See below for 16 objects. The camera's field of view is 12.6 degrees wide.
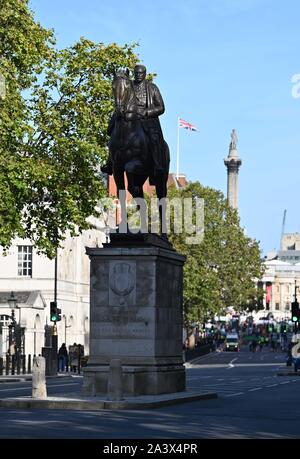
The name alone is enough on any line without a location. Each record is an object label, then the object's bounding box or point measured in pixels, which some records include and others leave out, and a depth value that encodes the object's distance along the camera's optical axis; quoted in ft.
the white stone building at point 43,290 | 292.40
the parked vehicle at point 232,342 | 497.46
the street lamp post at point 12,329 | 227.20
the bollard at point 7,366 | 217.56
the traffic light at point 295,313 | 211.61
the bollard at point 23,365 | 224.94
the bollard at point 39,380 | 94.27
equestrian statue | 100.22
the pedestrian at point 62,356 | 255.50
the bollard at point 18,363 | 221.25
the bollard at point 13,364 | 217.42
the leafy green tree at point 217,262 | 380.35
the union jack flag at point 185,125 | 420.07
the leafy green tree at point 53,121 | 184.85
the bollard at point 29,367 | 230.07
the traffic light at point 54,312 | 227.57
